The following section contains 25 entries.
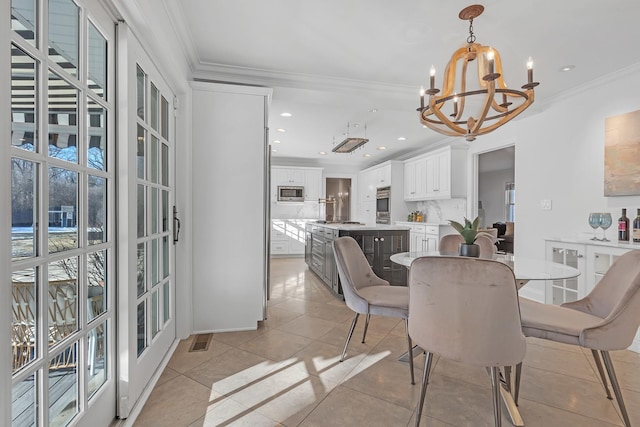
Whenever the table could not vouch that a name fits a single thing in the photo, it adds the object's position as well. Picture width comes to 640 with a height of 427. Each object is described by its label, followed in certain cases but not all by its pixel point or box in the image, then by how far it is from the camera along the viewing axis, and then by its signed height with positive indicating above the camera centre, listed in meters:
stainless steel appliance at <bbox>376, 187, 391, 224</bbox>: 6.73 +0.14
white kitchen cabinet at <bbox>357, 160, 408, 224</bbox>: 6.61 +0.64
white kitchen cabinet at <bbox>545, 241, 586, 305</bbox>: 2.76 -0.54
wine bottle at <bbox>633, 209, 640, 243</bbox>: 2.49 -0.15
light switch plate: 3.50 +0.08
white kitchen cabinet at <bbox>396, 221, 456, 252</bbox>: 5.22 -0.41
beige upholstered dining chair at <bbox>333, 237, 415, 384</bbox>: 2.01 -0.61
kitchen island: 3.76 -0.45
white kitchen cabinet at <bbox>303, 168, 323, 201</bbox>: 7.45 +0.66
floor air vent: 2.38 -1.09
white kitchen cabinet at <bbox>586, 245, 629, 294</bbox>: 2.56 -0.44
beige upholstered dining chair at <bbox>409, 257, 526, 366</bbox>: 1.26 -0.43
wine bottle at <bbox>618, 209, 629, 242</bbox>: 2.63 -0.14
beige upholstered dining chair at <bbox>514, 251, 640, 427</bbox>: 1.44 -0.59
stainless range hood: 4.37 +1.01
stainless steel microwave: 7.18 +0.42
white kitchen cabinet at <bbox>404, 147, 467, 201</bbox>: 5.15 +0.68
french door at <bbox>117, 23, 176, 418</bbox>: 1.53 -0.06
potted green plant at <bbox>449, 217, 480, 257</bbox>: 1.96 -0.18
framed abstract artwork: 2.68 +0.53
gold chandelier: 1.75 +0.74
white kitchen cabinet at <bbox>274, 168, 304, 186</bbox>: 7.27 +0.84
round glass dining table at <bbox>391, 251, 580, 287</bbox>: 1.65 -0.35
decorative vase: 1.96 -0.25
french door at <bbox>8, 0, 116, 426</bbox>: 0.93 -0.01
